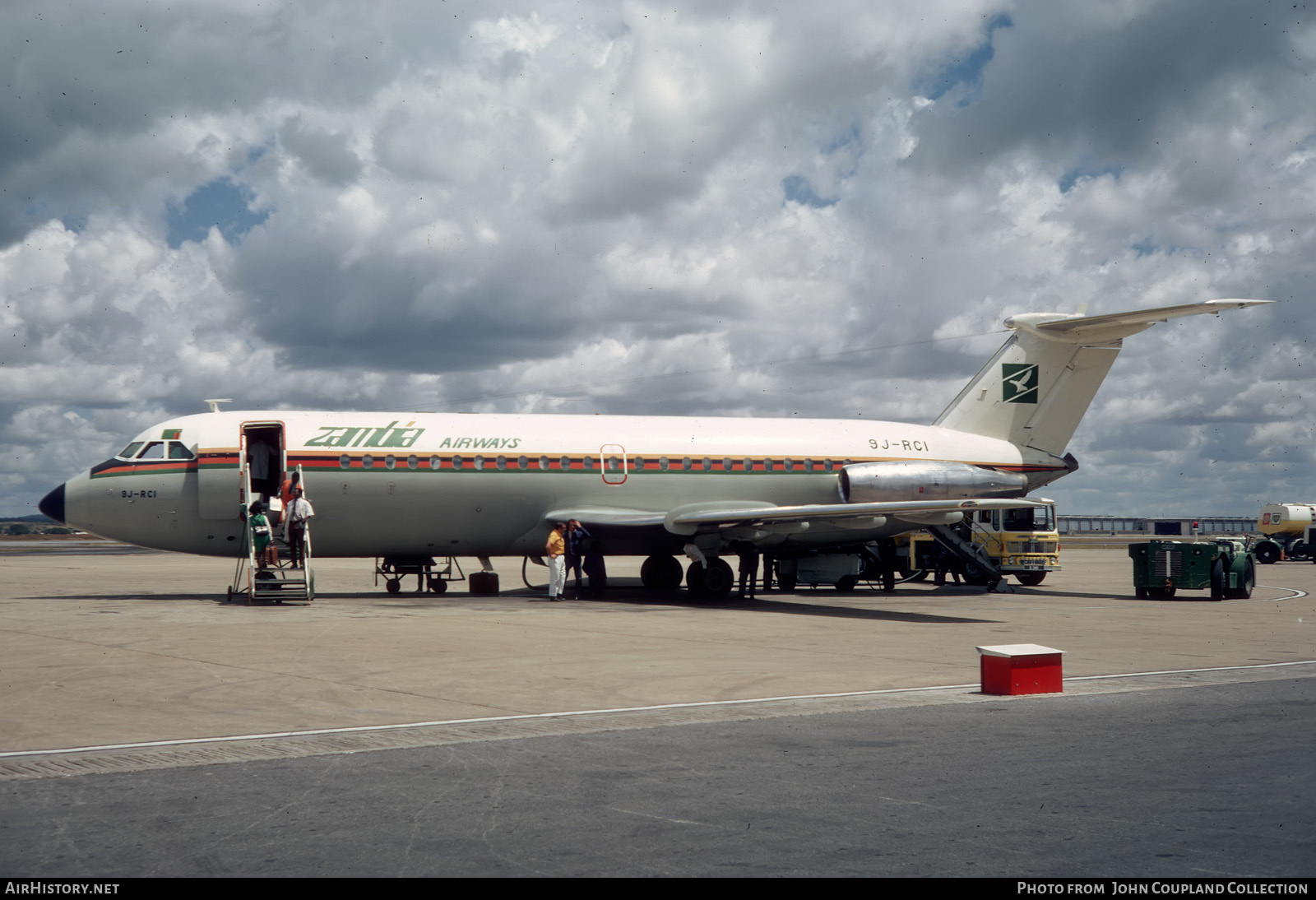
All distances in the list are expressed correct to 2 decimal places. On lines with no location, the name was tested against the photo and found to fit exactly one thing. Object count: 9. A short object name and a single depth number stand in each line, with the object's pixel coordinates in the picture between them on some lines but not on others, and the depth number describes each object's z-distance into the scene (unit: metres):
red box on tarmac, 12.43
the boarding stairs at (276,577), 24.11
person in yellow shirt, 26.55
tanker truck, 56.09
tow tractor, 28.45
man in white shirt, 25.00
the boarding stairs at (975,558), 33.16
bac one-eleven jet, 25.97
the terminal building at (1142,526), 154.75
